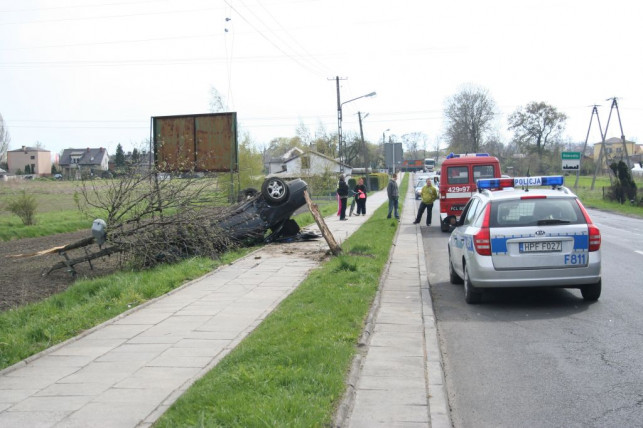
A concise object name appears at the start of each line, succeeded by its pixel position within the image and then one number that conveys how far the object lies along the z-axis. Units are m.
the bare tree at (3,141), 69.06
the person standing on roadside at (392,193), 25.45
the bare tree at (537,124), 81.69
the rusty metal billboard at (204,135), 19.55
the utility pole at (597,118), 50.84
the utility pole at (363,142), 55.84
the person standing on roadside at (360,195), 29.38
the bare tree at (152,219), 13.00
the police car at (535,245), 8.52
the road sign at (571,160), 47.94
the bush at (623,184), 36.72
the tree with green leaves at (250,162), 44.47
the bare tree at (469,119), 82.44
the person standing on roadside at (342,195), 26.34
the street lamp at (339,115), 40.66
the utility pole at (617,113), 47.21
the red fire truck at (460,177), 21.95
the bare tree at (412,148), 143.02
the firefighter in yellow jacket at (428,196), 23.40
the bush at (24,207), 24.72
